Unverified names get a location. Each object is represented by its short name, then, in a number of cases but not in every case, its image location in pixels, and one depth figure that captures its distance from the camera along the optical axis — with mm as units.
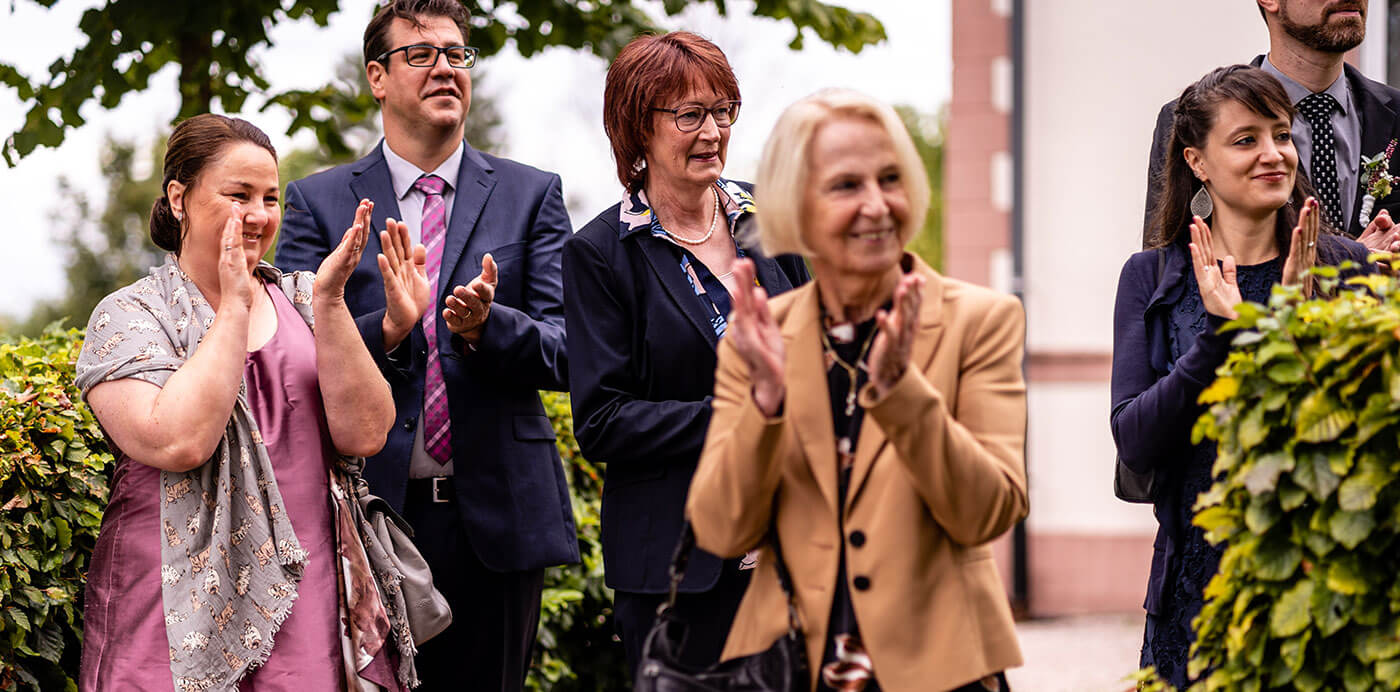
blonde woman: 2539
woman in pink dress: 3574
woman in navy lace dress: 3547
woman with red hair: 3641
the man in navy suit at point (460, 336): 4223
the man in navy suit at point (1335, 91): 4062
